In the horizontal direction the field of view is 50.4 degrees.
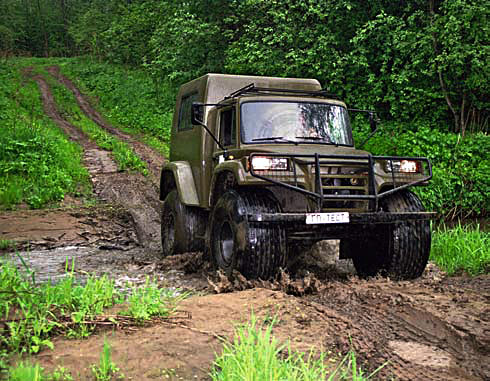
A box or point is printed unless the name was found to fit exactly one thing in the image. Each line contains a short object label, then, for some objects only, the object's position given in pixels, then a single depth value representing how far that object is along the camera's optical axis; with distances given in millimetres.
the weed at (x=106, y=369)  2861
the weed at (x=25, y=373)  2633
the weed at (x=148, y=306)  3752
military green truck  5109
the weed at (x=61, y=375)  2797
